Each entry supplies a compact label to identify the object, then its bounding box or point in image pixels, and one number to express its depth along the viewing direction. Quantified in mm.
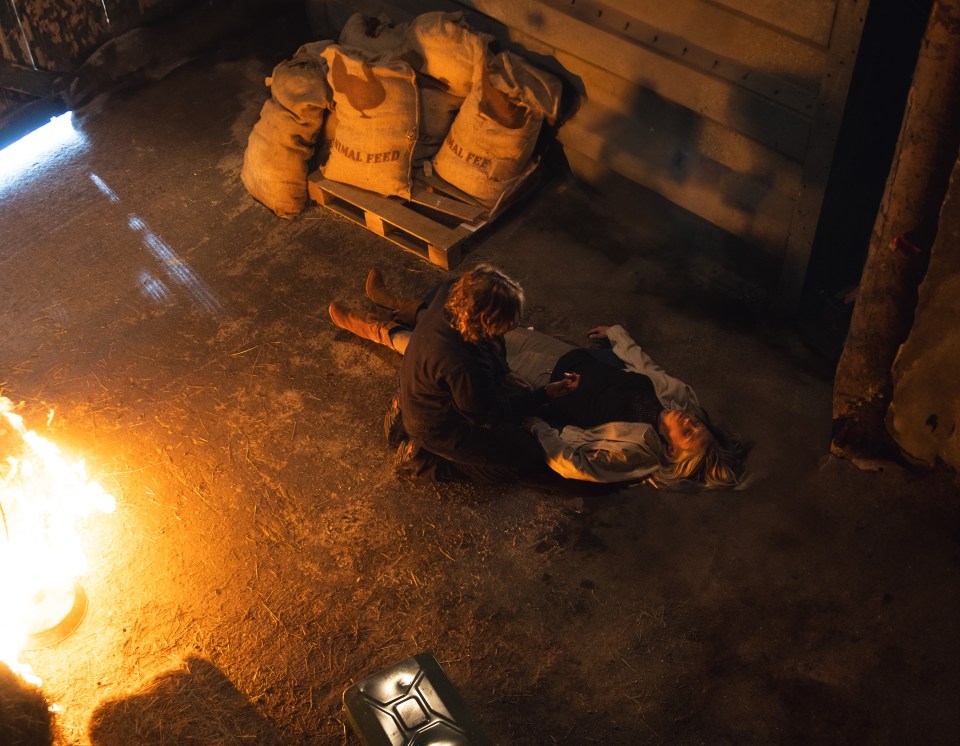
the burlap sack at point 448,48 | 6121
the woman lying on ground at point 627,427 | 4770
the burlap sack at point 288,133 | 6367
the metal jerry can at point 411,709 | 3691
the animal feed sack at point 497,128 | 6043
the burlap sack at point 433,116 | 6371
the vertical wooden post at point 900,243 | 3702
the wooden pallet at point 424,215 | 6176
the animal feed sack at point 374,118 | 6137
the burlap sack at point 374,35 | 6477
